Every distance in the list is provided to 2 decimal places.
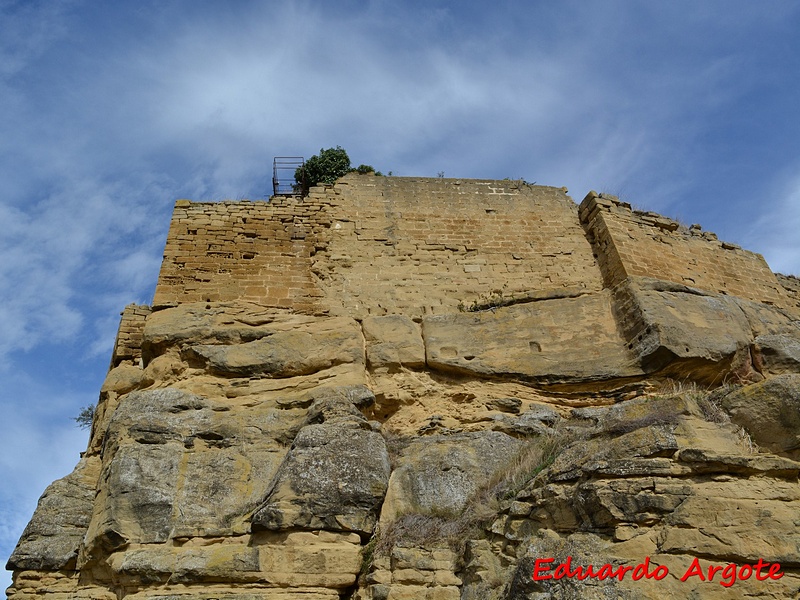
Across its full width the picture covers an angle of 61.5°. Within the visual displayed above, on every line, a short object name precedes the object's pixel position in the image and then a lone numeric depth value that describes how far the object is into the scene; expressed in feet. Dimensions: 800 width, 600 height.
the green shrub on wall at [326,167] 50.14
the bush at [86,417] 40.29
